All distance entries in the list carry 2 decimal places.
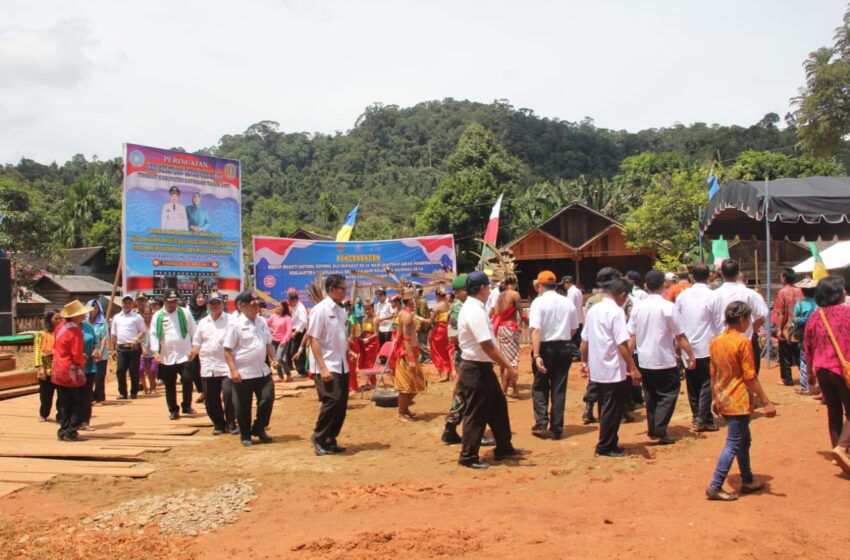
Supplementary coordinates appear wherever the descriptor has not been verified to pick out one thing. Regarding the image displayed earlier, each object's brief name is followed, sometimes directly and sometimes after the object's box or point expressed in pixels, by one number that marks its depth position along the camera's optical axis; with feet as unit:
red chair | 35.19
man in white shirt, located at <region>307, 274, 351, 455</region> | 23.24
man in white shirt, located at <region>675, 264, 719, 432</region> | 23.58
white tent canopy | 53.36
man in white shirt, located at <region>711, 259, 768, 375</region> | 24.09
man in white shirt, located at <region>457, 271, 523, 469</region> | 20.58
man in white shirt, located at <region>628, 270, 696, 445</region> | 22.21
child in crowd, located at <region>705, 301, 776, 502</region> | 16.67
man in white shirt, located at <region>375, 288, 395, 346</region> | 44.39
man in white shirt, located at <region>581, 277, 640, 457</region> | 20.99
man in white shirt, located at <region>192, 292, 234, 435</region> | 27.86
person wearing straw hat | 26.07
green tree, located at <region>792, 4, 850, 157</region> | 62.54
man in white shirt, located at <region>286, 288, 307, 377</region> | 43.39
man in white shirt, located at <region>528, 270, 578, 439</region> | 23.77
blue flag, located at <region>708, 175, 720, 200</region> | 54.00
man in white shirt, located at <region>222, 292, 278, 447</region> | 24.84
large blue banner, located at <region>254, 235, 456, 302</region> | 57.98
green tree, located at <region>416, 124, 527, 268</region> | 125.49
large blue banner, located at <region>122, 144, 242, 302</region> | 45.27
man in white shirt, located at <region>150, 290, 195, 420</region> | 31.42
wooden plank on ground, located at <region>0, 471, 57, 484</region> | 21.11
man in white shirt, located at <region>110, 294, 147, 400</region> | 36.55
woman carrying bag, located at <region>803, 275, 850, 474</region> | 18.12
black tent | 33.94
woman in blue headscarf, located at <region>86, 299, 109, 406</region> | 33.19
